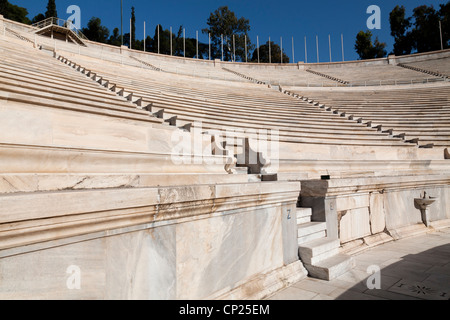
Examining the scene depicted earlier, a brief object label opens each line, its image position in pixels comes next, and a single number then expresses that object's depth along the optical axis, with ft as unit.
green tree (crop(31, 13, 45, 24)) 120.26
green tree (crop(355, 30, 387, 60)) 134.00
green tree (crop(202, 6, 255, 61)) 148.56
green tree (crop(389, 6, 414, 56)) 131.03
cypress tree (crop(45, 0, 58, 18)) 118.79
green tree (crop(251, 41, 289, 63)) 151.12
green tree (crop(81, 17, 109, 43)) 127.13
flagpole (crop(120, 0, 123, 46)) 109.95
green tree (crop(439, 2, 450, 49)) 115.55
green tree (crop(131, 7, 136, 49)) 130.16
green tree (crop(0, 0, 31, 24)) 101.99
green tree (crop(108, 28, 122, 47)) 132.24
